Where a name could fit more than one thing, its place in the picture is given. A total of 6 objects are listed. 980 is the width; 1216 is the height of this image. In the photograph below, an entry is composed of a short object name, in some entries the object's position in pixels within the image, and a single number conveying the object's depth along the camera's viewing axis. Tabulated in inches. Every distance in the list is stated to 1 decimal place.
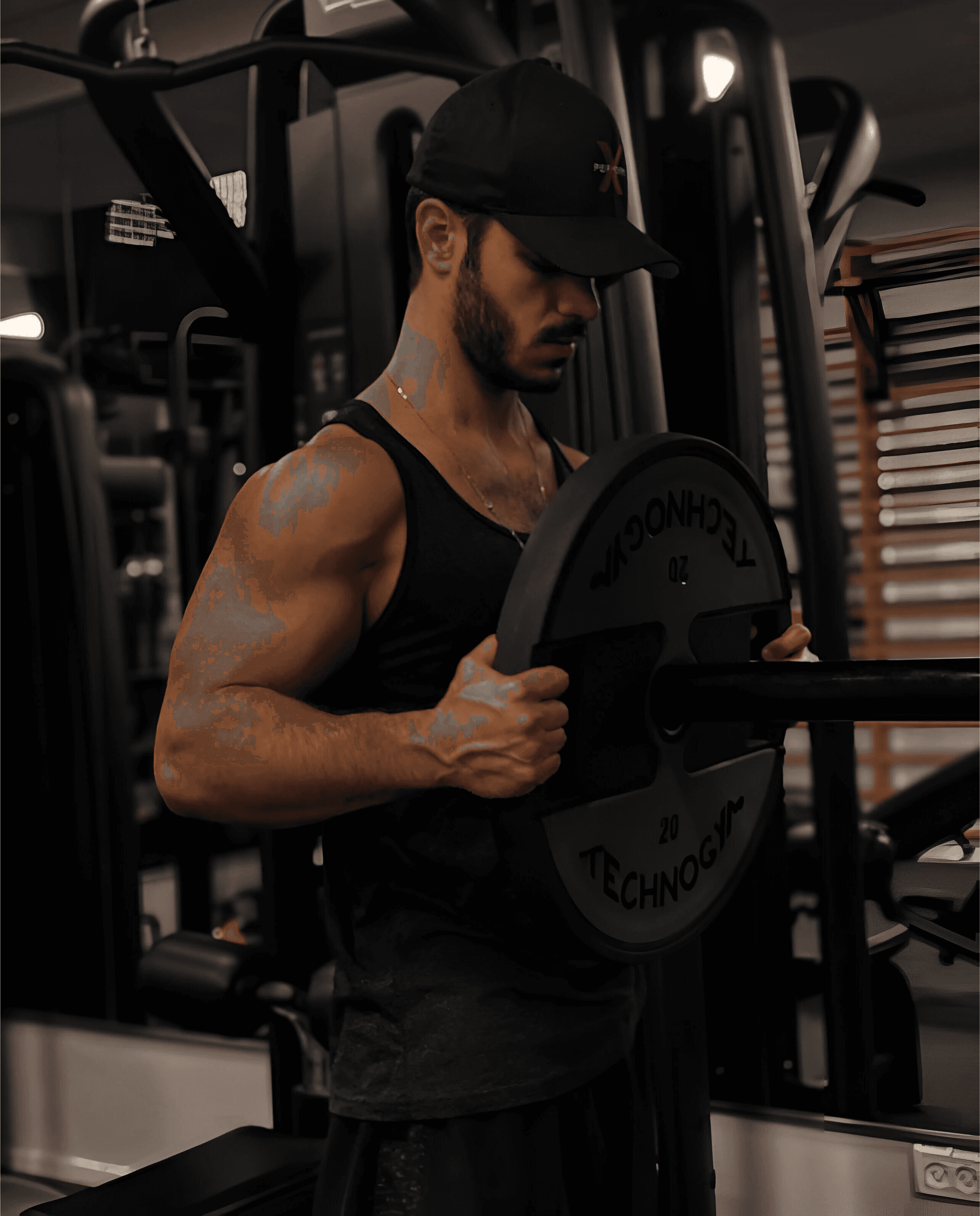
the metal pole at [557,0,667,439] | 75.0
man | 46.1
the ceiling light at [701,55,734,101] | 75.2
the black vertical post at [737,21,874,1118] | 73.9
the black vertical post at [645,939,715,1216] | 70.6
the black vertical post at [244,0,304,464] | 89.3
